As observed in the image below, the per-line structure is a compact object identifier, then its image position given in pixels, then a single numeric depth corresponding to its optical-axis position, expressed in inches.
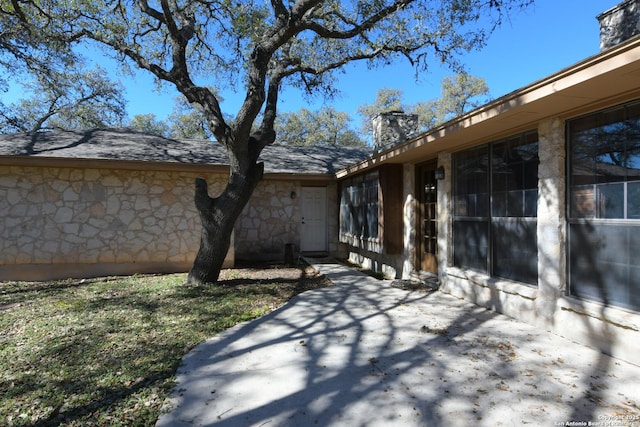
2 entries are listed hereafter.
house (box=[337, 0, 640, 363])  126.8
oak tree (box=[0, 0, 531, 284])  248.7
